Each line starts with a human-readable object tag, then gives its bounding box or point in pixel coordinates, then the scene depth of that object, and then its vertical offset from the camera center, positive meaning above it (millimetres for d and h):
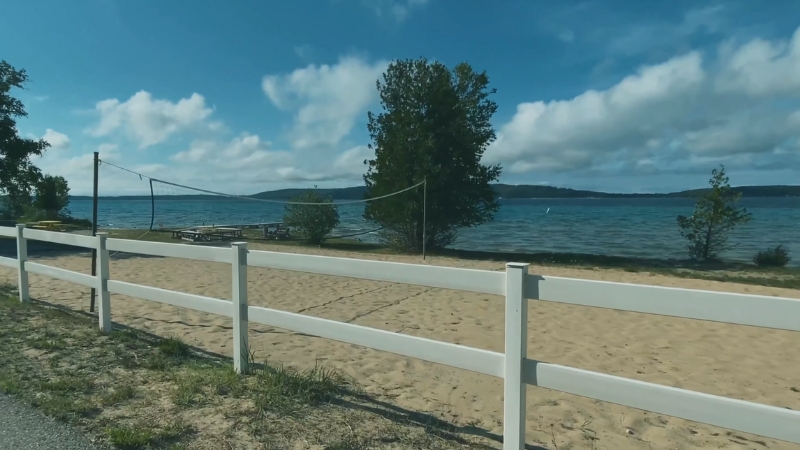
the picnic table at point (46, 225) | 24169 -670
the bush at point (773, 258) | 17578 -1540
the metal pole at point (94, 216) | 7043 -81
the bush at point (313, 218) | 21656 -285
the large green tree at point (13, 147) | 18609 +2275
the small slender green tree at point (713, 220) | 17969 -263
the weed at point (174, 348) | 5031 -1327
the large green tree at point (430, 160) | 18906 +1897
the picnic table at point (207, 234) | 21559 -994
